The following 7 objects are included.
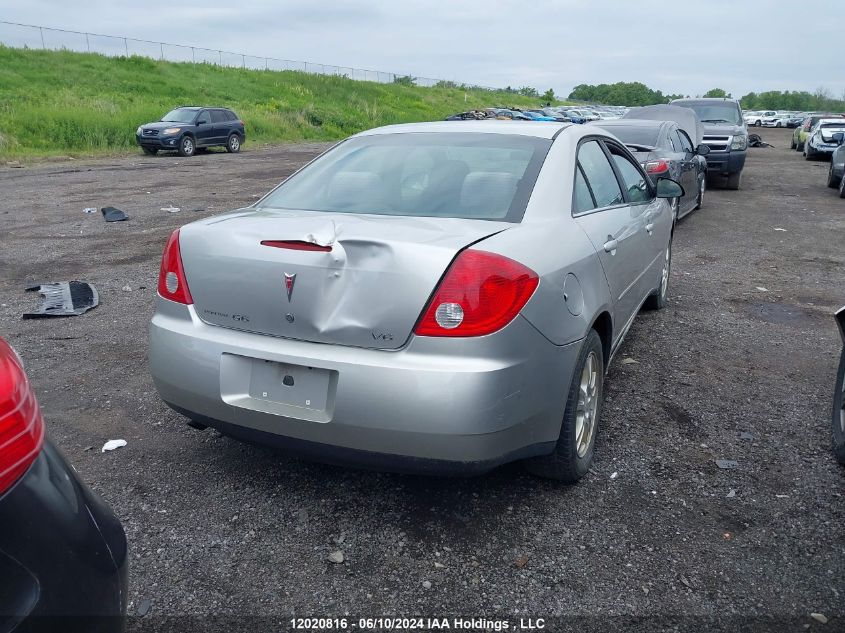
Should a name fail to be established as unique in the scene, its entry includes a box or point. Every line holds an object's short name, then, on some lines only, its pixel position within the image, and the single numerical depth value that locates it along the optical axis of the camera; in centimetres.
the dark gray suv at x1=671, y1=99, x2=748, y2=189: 1462
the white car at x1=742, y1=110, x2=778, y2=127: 6632
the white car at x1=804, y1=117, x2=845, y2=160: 2355
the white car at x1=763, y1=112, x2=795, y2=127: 6261
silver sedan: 266
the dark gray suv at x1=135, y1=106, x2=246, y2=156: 2456
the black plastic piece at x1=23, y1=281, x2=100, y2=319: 614
